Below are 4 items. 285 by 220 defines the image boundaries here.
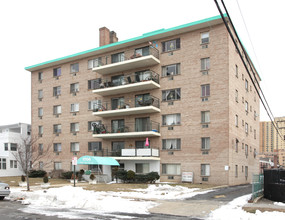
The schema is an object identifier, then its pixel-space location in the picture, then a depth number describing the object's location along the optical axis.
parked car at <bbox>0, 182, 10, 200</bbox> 18.05
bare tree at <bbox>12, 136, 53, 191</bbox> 43.08
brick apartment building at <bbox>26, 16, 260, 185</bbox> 30.73
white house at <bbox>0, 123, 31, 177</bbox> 46.90
